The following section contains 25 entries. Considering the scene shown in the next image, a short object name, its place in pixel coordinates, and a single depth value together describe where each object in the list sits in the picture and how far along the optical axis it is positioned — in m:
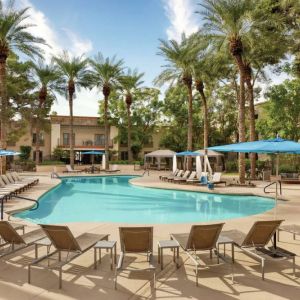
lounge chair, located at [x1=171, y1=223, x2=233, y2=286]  5.47
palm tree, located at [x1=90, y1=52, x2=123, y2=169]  35.03
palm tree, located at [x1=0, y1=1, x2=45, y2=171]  19.67
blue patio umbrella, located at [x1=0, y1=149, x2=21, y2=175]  15.91
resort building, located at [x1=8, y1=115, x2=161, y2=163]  47.56
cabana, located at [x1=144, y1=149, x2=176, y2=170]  33.72
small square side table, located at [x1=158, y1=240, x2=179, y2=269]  5.74
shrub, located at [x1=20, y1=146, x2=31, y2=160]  44.12
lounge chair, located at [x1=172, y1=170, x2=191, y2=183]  22.53
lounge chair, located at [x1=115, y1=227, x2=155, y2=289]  5.35
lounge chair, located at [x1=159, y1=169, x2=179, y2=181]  24.95
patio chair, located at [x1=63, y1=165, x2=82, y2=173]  32.69
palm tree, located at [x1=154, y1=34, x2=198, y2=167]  26.86
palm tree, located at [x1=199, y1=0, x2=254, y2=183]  18.95
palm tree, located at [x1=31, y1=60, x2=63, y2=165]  35.16
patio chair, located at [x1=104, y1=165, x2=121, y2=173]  34.51
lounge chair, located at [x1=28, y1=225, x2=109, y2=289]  5.19
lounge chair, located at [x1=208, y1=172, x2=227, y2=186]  20.58
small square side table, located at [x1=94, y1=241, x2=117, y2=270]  5.75
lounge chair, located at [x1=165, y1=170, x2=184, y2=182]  23.81
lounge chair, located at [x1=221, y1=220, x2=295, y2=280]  5.72
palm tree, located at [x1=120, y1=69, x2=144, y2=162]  39.53
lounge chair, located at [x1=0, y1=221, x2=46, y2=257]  5.83
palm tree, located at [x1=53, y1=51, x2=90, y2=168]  33.81
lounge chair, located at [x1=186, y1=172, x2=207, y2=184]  21.37
